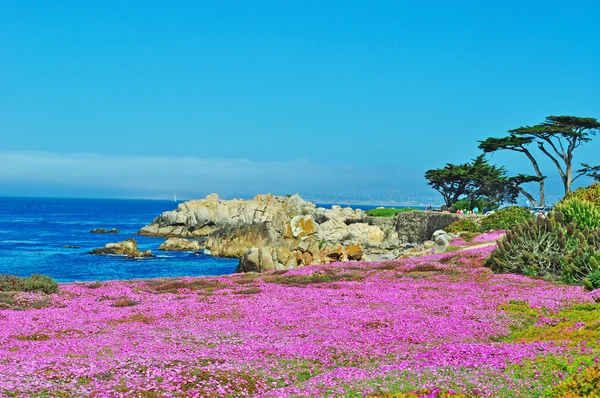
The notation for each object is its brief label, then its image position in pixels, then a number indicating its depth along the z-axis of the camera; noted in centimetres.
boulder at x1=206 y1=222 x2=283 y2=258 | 7744
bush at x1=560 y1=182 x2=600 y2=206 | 4644
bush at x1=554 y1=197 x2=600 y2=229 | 3196
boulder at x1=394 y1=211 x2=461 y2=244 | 7262
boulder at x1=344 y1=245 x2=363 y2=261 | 5884
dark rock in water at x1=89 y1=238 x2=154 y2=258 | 7688
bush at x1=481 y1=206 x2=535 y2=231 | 5478
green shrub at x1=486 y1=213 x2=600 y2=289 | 2639
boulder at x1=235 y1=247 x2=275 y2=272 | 5088
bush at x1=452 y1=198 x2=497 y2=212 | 9012
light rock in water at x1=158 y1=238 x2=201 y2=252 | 8738
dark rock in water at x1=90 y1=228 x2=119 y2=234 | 12360
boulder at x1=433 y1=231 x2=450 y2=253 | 4452
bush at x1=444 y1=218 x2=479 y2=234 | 5856
